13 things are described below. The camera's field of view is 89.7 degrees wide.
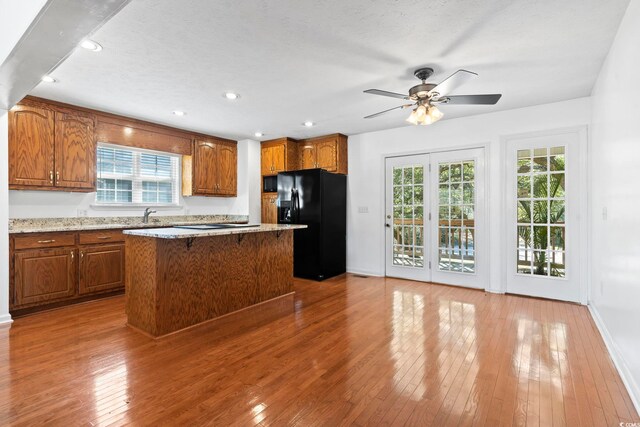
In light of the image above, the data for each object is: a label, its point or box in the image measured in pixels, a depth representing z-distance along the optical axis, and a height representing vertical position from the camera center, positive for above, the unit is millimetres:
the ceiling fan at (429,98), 2801 +1054
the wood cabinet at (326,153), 5562 +1060
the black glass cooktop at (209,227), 3352 -155
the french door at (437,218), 4559 -86
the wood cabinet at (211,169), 5363 +778
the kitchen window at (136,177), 4570 +564
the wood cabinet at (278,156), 5824 +1052
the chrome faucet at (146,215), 4676 -32
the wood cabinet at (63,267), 3373 -619
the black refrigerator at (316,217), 5137 -72
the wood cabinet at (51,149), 3539 +762
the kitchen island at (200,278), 2875 -661
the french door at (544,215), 3863 -43
